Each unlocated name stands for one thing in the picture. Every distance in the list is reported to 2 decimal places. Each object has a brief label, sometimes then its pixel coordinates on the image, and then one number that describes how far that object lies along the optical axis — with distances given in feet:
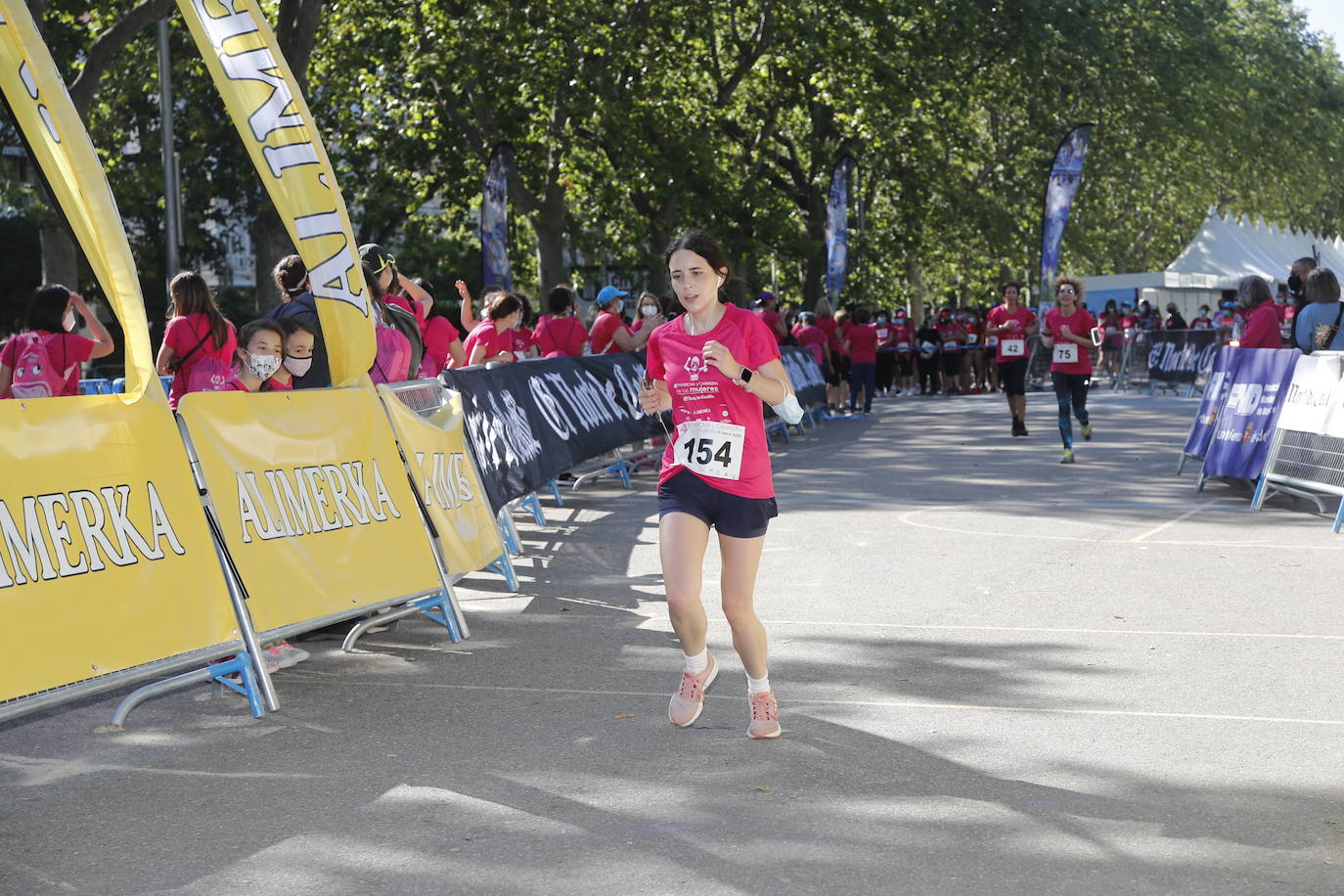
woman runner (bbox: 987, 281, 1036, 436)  65.21
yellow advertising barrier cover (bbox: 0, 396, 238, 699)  18.12
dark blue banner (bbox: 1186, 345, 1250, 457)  48.70
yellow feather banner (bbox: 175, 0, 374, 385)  26.40
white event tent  148.77
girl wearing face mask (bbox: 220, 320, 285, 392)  26.76
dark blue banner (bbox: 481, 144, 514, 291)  78.43
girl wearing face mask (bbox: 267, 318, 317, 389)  27.89
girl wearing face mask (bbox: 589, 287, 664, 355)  58.65
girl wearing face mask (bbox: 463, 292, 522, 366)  48.24
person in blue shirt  44.21
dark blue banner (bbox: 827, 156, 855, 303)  106.11
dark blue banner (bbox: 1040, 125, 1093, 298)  100.54
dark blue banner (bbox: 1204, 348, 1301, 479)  44.75
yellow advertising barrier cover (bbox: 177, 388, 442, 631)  22.11
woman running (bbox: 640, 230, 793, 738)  20.07
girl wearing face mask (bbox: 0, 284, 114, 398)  32.86
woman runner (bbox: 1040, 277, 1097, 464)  58.90
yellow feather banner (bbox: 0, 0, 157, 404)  21.02
